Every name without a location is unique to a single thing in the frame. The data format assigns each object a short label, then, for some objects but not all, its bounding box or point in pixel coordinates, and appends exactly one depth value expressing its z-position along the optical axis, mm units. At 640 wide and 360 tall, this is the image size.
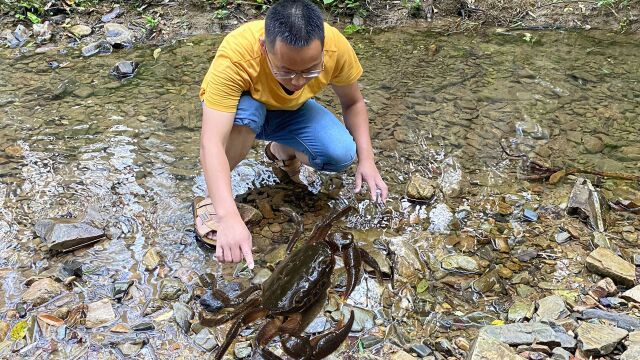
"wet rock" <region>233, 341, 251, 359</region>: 2303
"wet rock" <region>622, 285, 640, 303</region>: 2422
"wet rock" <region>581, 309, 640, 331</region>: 2213
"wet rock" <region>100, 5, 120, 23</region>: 6336
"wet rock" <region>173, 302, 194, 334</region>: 2445
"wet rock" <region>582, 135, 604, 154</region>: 3781
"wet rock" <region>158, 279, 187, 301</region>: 2617
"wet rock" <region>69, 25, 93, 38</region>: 6019
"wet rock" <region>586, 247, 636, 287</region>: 2564
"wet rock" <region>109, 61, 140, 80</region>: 5074
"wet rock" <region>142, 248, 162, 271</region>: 2822
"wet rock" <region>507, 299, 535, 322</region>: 2418
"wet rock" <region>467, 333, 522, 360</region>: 2004
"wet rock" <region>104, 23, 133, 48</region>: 5816
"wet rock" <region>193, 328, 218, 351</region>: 2346
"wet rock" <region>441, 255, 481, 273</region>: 2766
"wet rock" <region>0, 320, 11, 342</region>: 2381
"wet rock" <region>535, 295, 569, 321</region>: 2377
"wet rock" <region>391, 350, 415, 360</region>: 2230
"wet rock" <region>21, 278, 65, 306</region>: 2549
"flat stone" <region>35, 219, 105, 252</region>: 2879
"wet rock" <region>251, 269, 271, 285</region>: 2754
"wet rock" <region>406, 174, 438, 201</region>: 3326
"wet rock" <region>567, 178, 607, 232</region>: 2998
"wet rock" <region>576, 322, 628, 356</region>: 2078
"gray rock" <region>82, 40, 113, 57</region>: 5660
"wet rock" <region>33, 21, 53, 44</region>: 5899
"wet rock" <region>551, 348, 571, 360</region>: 2070
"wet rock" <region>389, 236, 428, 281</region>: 2750
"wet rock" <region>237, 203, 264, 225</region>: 3148
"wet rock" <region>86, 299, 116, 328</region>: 2451
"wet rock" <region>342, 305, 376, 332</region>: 2439
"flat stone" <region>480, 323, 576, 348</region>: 2148
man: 2342
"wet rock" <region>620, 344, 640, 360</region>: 1961
